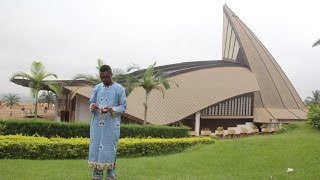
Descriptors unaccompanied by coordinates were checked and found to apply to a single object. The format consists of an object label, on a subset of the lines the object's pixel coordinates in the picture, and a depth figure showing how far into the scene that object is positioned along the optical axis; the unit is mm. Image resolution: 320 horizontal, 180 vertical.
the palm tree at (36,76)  13791
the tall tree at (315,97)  42345
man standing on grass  4189
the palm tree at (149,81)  14315
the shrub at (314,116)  14719
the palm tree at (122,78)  13719
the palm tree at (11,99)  45970
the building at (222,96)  18733
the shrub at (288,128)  16602
